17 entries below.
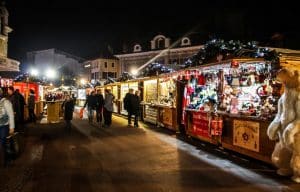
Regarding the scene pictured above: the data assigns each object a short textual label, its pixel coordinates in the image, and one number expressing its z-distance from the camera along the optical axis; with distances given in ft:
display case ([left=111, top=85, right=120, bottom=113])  61.89
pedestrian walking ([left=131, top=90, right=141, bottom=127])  39.22
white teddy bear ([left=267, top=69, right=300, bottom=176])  16.23
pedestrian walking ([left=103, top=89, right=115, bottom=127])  39.31
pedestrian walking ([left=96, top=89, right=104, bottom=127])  41.12
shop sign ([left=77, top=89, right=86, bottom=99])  107.63
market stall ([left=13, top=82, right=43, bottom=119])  45.73
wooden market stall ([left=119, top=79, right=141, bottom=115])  50.45
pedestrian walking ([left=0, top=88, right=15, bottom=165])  19.10
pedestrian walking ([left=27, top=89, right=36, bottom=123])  42.68
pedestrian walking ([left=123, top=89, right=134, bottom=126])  39.42
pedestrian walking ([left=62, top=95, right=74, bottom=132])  36.12
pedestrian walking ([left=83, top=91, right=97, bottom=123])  40.88
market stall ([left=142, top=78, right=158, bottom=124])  41.39
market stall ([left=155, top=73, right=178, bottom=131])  34.37
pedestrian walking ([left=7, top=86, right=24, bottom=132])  30.28
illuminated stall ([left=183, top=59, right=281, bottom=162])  20.00
